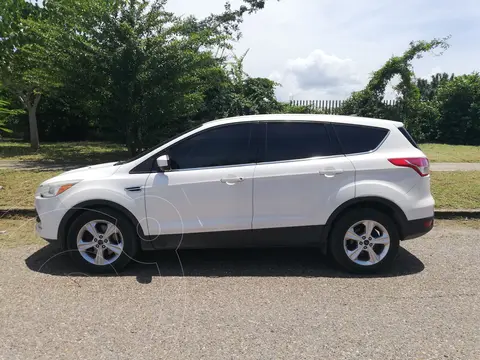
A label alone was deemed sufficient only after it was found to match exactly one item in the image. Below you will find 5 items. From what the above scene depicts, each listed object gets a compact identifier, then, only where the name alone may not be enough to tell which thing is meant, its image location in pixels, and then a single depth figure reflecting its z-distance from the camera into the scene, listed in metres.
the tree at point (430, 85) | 24.96
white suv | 4.57
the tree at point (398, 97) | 18.17
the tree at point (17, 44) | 15.84
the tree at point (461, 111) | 22.47
